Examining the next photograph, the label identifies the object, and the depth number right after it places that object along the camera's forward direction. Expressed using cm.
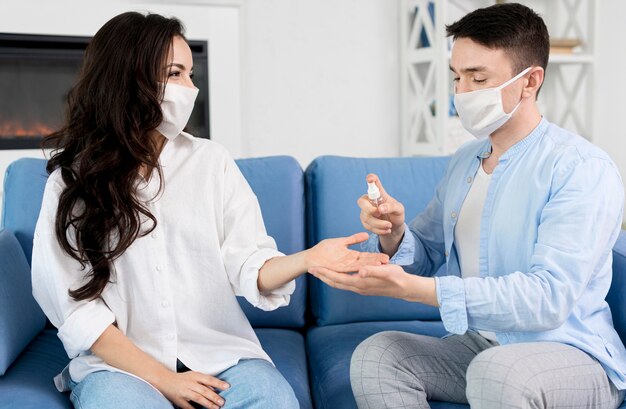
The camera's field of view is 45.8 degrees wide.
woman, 137
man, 126
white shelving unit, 309
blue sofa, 157
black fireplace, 300
